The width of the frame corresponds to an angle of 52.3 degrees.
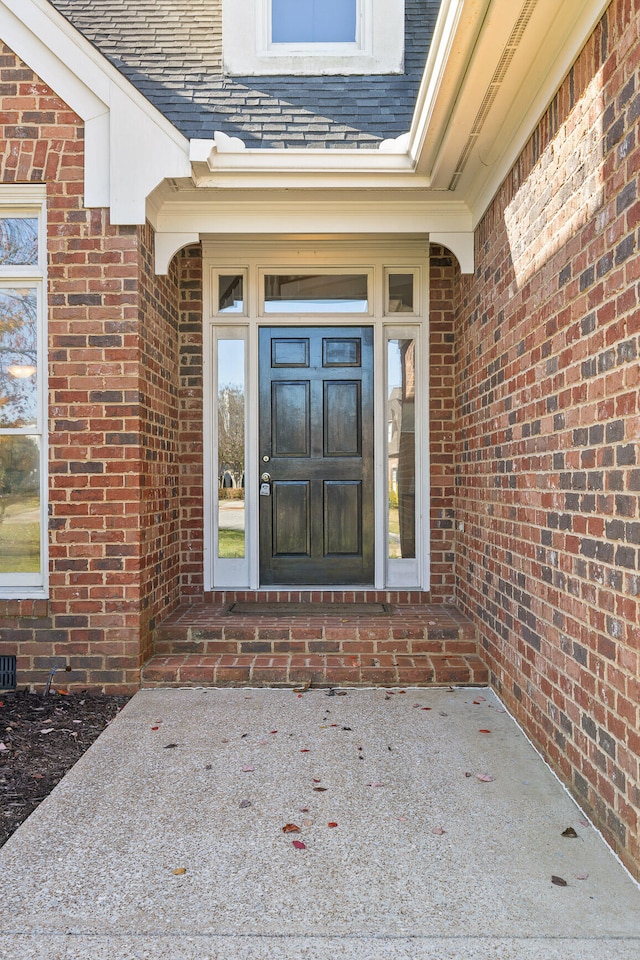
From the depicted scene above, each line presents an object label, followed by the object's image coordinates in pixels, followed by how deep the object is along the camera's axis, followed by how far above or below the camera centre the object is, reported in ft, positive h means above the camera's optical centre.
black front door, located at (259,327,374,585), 16.44 +0.22
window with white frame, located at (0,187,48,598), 13.03 +1.43
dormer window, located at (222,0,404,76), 16.02 +11.11
